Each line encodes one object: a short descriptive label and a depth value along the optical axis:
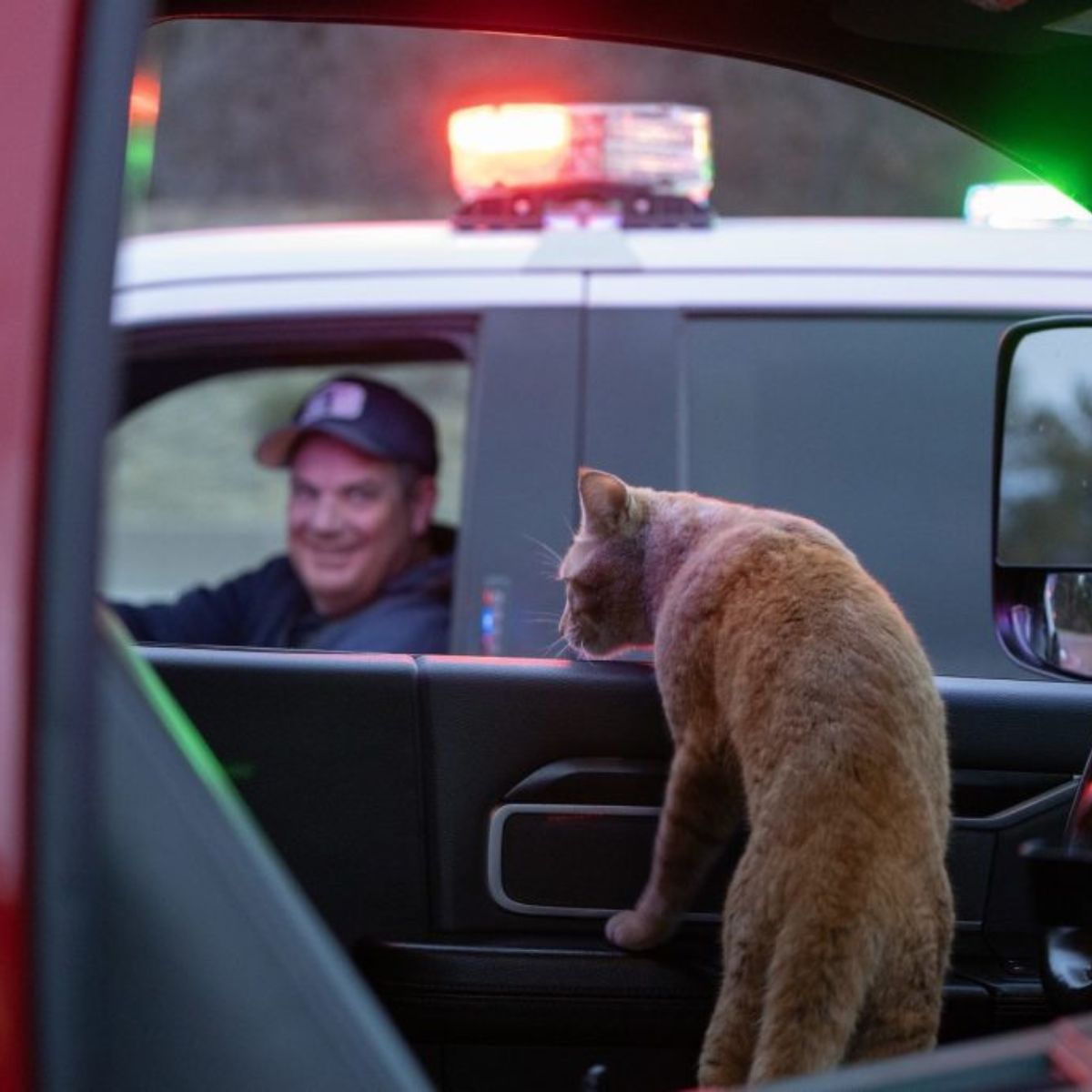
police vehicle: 3.75
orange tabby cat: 1.98
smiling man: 4.48
